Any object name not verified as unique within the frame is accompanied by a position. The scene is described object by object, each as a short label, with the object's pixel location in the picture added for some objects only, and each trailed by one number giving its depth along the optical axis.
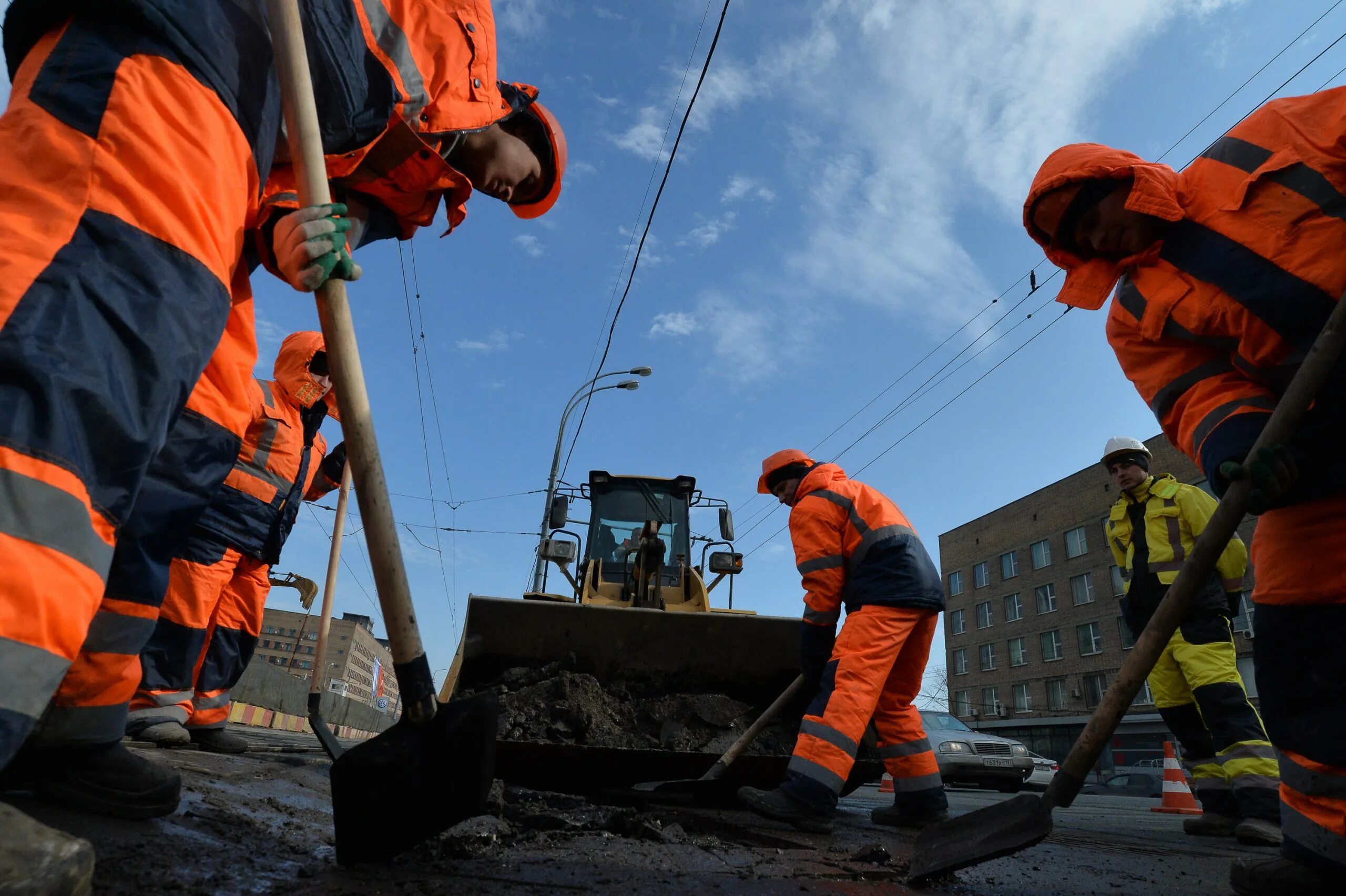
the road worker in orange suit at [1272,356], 1.52
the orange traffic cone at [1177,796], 6.14
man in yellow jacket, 3.06
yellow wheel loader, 3.40
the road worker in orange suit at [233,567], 3.21
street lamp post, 14.62
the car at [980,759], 10.41
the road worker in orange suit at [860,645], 2.94
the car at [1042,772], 12.65
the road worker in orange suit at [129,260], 0.83
